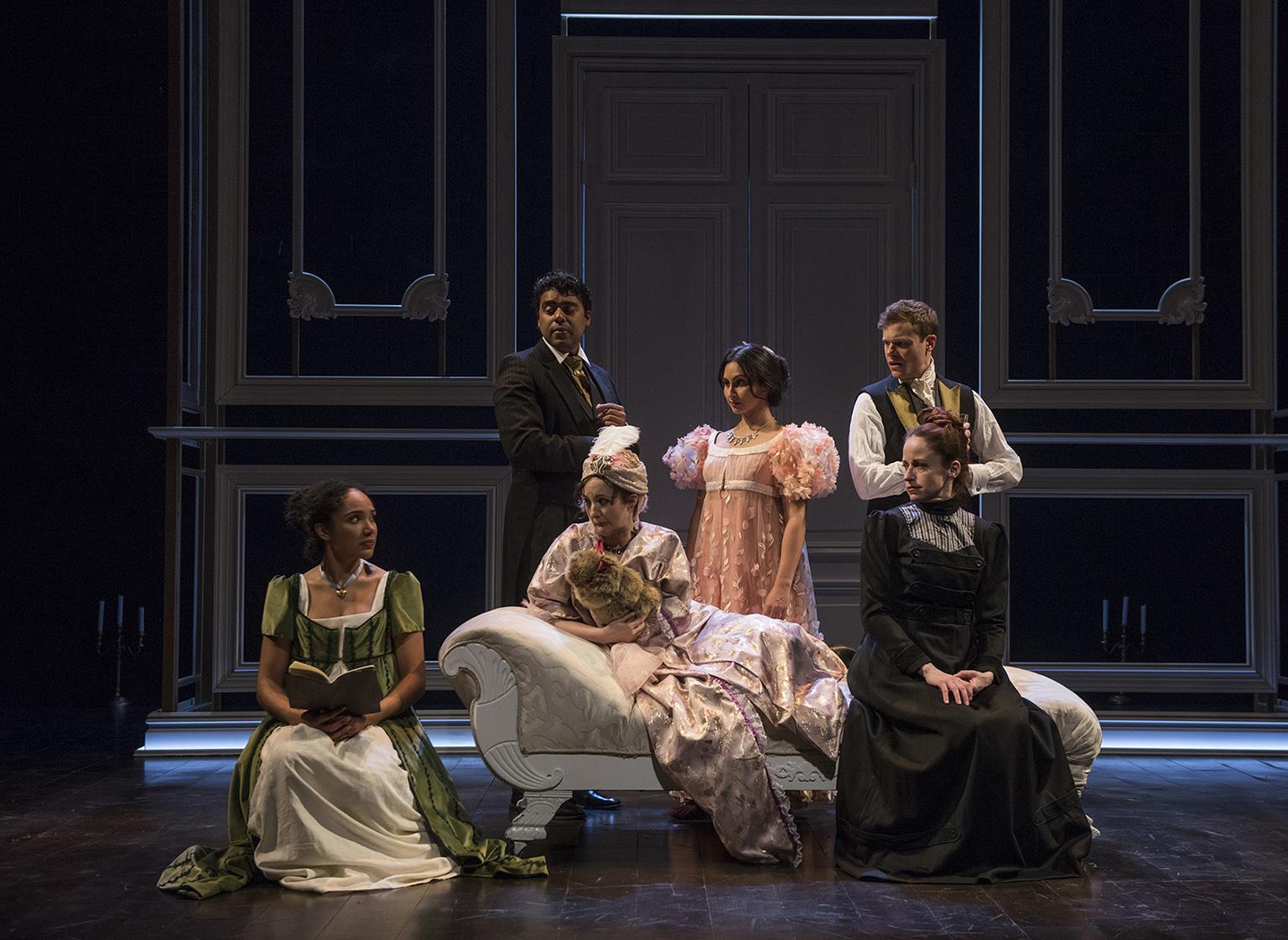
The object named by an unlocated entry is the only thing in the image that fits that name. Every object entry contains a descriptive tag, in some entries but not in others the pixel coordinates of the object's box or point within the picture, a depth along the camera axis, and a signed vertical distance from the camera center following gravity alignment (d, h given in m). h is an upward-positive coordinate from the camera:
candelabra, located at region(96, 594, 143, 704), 6.07 -0.89
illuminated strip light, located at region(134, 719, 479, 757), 4.99 -1.10
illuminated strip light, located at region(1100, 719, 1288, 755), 5.12 -1.10
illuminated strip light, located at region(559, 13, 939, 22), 5.57 +1.99
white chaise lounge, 3.36 -0.68
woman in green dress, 3.16 -0.77
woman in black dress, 3.18 -0.66
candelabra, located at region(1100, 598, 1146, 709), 5.43 -0.77
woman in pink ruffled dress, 4.02 -0.12
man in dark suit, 4.00 +0.14
